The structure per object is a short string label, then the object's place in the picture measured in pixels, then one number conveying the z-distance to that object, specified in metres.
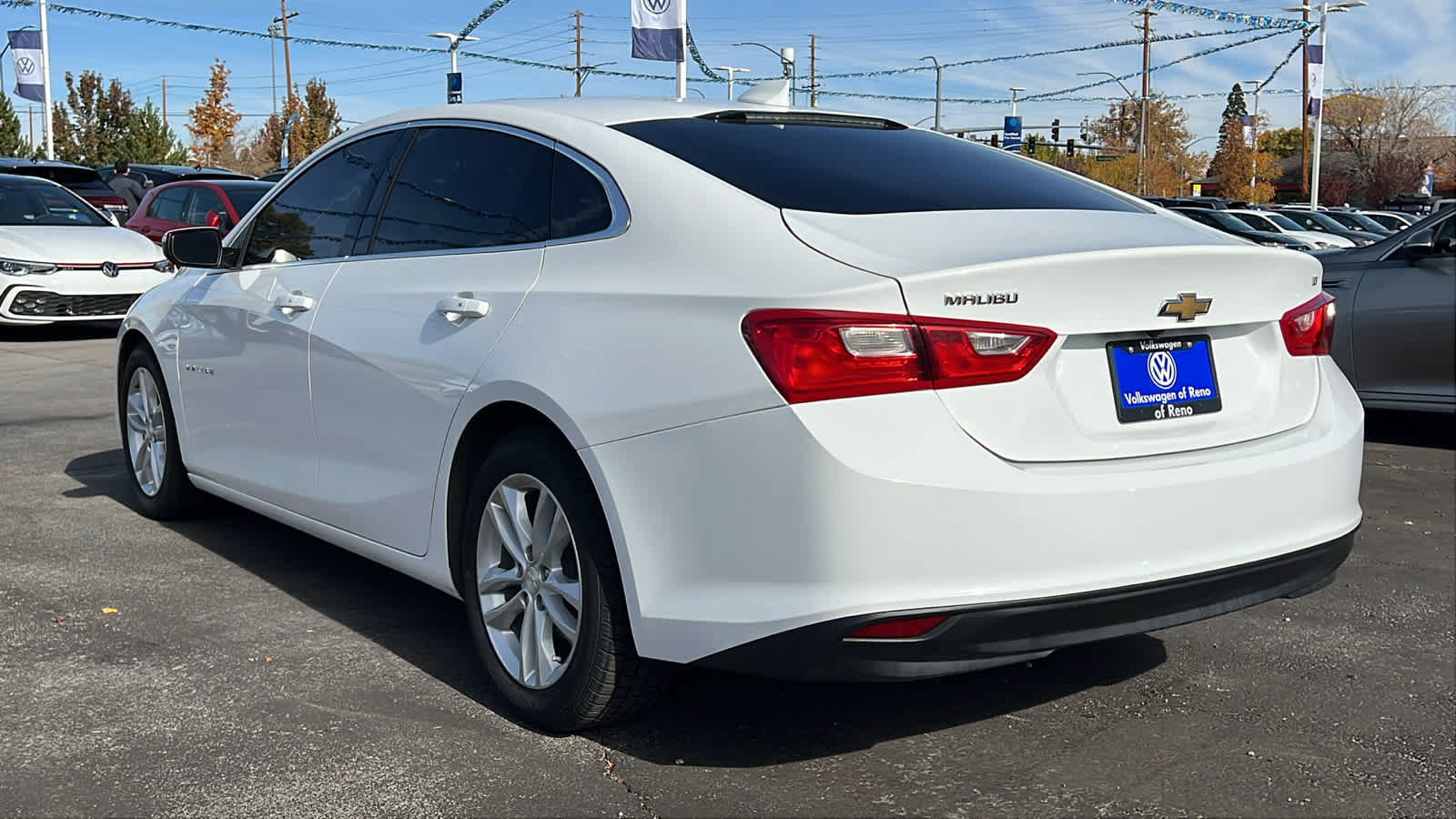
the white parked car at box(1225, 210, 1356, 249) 26.86
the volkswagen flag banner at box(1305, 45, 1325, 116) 38.88
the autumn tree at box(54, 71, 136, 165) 58.12
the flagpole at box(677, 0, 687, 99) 23.34
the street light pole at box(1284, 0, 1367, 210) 41.38
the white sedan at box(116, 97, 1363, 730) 2.87
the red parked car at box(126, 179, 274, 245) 15.48
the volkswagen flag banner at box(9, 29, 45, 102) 33.59
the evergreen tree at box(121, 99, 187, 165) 55.88
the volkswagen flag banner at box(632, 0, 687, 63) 22.25
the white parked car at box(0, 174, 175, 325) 12.63
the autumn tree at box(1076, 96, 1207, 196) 77.75
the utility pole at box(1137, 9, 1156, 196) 57.78
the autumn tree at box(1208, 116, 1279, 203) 65.44
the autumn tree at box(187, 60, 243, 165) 63.50
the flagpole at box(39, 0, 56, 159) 34.84
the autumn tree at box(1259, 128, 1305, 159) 120.10
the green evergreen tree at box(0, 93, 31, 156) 56.66
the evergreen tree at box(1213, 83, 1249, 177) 119.44
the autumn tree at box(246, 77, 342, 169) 67.81
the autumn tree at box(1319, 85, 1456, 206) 73.44
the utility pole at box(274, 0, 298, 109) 60.28
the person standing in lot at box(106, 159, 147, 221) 21.94
